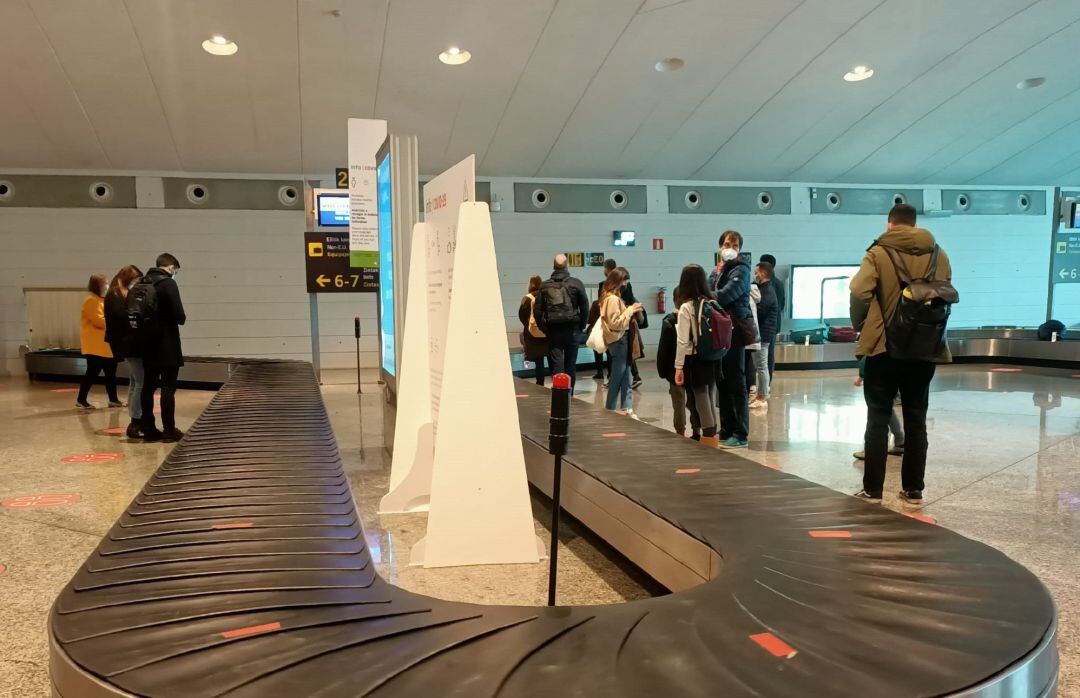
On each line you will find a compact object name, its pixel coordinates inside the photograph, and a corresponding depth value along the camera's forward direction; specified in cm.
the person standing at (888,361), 403
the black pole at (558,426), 197
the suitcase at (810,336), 1343
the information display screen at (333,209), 943
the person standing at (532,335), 852
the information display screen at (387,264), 593
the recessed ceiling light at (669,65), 1047
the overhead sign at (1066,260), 1100
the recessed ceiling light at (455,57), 981
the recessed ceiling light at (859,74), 1082
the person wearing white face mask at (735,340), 580
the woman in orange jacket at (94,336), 839
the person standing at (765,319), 773
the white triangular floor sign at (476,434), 317
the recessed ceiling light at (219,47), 919
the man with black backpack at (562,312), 769
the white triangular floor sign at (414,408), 409
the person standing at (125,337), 654
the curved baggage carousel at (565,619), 157
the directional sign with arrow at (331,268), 931
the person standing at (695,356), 516
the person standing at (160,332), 617
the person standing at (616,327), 658
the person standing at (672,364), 550
